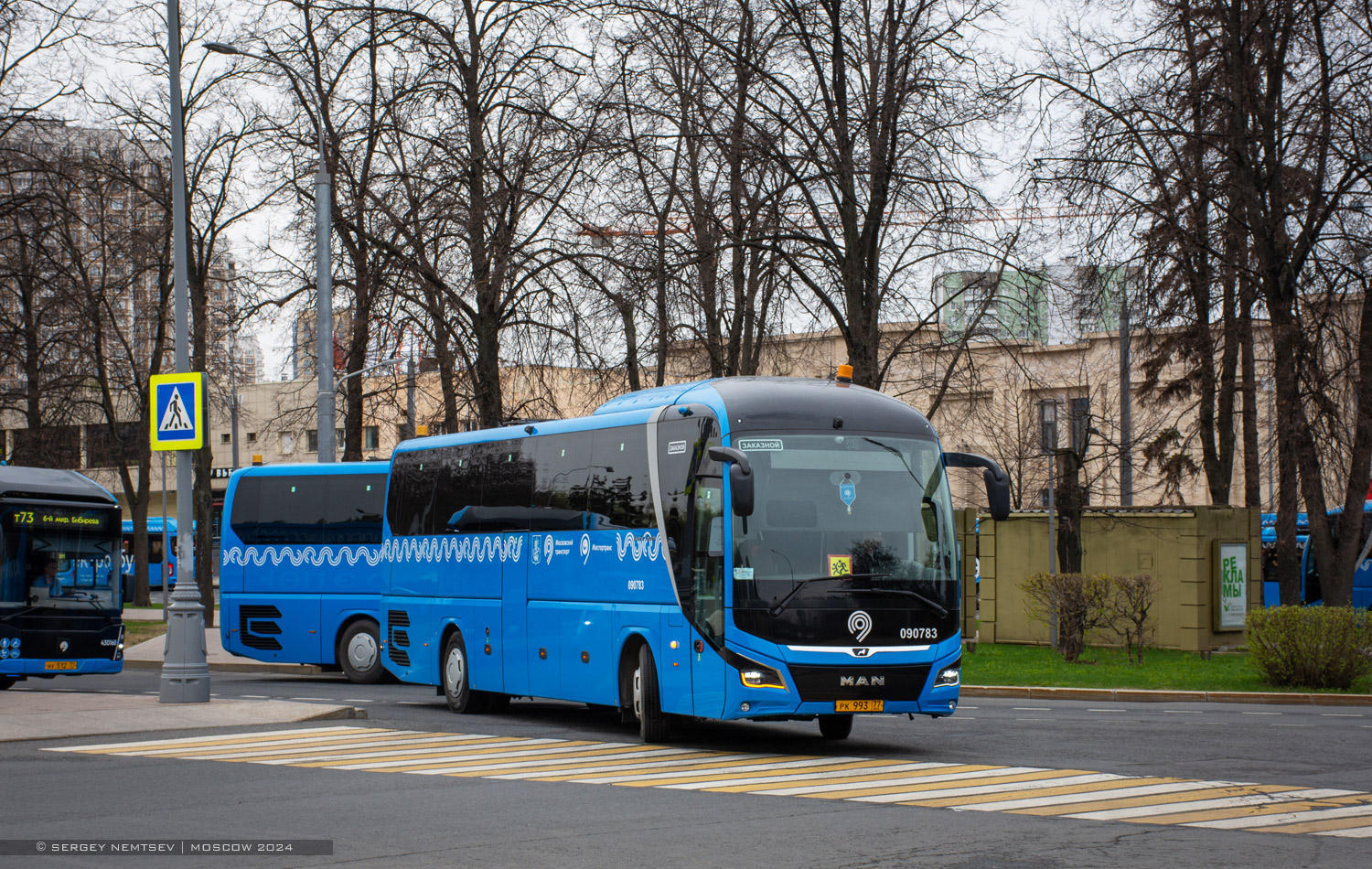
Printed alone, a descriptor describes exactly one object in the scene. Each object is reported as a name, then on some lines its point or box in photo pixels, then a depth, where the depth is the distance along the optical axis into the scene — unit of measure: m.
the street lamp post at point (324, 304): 26.94
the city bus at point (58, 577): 22.86
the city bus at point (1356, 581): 40.81
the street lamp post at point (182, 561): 18.36
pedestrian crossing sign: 18.77
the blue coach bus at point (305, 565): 24.86
